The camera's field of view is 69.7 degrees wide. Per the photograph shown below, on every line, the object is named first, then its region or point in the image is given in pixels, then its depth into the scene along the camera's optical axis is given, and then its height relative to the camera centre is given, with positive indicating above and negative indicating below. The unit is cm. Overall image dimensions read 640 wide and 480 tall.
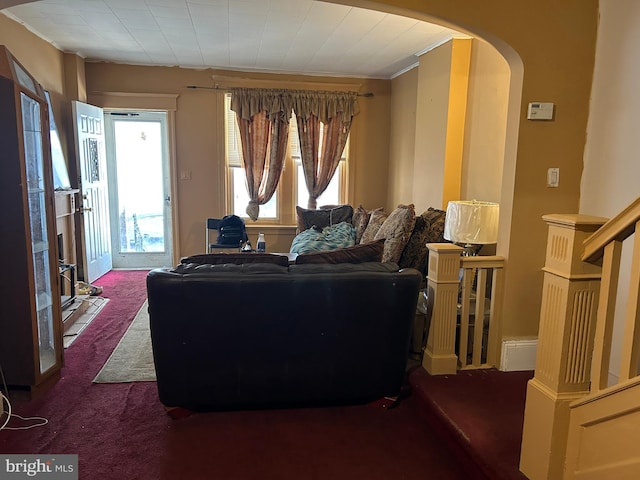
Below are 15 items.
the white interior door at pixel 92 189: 484 -20
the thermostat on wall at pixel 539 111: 261 +40
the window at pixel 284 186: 581 -14
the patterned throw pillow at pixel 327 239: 473 -66
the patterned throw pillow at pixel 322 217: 530 -47
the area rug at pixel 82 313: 365 -128
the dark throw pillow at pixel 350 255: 255 -44
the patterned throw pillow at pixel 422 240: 343 -46
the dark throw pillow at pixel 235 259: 247 -46
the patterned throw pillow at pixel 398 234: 337 -41
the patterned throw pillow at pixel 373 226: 428 -46
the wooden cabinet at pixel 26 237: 243 -38
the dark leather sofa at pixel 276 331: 227 -79
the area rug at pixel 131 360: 297 -131
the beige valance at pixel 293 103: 557 +89
